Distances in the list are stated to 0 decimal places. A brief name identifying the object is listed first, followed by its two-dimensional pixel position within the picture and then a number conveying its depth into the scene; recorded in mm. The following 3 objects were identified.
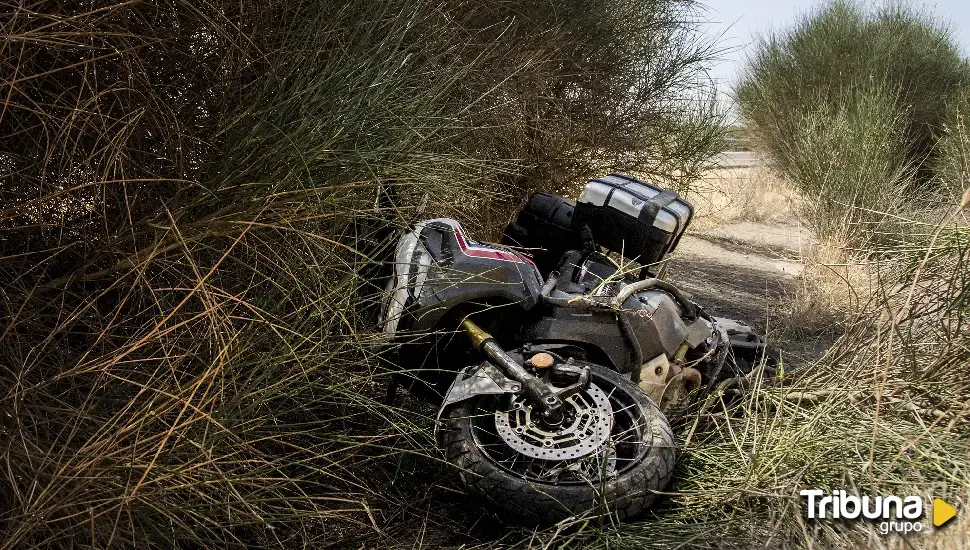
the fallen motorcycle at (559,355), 2799
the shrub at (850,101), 10188
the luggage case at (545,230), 4301
